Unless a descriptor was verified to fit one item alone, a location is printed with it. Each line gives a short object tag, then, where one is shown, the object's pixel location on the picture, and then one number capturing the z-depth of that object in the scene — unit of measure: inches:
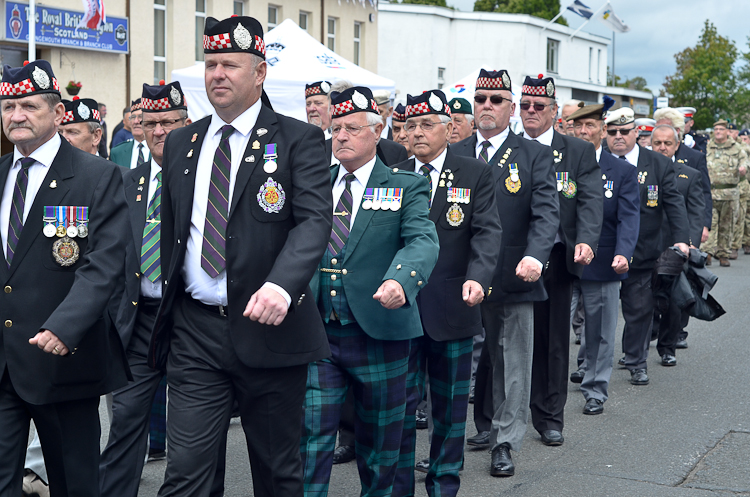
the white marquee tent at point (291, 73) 557.6
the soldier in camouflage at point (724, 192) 688.4
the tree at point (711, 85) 1808.6
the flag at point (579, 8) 1745.0
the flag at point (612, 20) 1761.8
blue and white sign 686.5
